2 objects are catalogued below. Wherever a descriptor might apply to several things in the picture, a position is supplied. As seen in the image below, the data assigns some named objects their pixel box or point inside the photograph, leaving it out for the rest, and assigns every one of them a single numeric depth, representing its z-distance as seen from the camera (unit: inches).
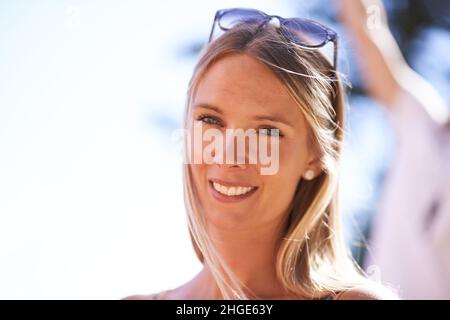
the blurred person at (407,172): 63.7
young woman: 61.5
